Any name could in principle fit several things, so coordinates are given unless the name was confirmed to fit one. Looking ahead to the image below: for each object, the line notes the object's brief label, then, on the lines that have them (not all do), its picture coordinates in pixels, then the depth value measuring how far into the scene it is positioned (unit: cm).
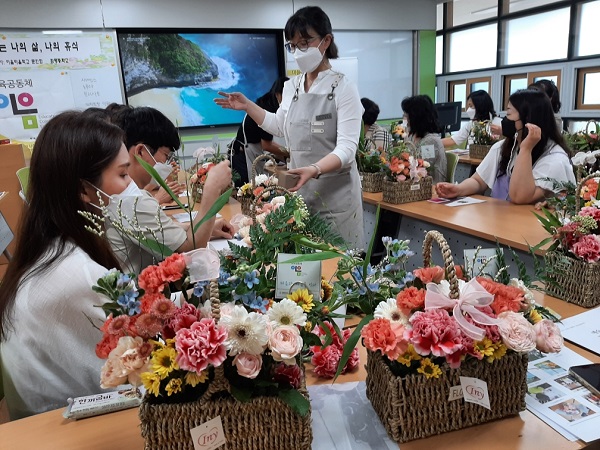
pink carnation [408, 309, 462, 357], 87
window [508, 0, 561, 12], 622
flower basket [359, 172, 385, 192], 355
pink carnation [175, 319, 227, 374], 78
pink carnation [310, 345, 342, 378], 119
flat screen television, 552
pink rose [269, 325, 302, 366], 81
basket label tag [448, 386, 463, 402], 93
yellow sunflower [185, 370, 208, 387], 81
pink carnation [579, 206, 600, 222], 150
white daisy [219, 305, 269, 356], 81
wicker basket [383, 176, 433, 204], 306
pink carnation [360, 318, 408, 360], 90
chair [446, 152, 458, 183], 382
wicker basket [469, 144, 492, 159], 493
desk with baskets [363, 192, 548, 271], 216
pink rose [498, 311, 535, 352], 90
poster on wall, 496
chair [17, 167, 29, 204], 325
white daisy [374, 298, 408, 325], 95
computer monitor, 564
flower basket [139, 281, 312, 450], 83
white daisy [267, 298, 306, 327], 87
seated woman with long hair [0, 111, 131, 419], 115
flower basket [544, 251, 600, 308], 146
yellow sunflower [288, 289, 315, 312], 95
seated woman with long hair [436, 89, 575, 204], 257
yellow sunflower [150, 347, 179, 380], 80
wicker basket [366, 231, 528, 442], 92
